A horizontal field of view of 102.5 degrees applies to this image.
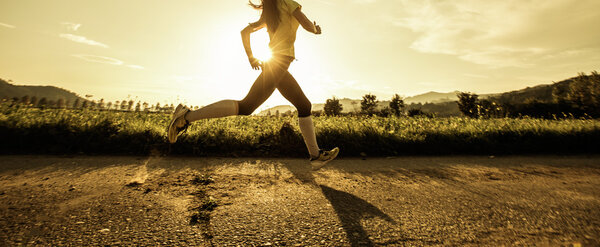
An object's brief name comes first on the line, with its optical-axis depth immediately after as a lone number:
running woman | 2.75
